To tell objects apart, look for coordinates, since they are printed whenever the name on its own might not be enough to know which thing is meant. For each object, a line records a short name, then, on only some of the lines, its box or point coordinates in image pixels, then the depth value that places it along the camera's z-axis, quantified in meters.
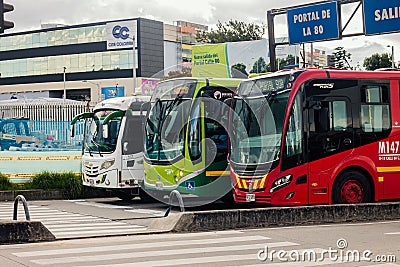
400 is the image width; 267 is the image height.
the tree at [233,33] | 98.81
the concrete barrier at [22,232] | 12.84
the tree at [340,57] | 63.14
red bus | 16.92
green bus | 18.91
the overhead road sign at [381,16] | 23.11
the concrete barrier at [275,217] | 14.50
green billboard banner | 60.06
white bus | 21.64
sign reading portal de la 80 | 24.42
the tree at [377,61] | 69.94
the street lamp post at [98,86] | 89.88
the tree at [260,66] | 60.05
